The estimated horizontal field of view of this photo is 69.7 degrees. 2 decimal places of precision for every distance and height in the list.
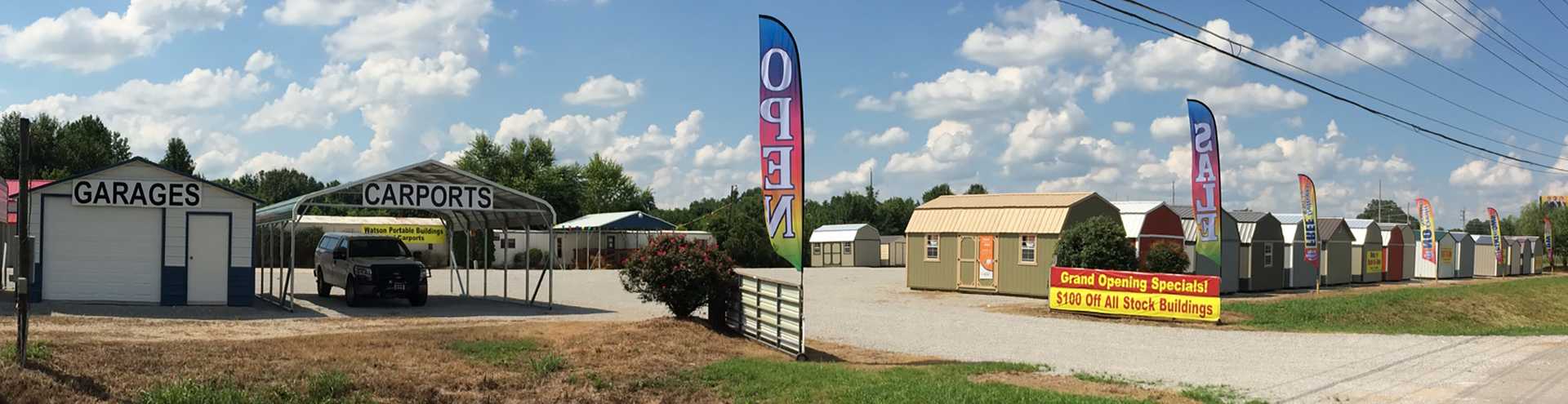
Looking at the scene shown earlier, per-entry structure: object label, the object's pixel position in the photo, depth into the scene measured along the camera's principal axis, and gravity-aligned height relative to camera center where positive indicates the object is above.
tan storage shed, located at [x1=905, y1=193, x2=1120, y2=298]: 32.16 -0.21
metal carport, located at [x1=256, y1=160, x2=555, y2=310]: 21.39 +0.36
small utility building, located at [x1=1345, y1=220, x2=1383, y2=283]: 49.28 -0.83
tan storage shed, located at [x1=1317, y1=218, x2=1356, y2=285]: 45.59 -0.68
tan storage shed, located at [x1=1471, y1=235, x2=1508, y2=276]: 64.62 -1.24
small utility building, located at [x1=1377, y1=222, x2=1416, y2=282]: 52.81 -0.84
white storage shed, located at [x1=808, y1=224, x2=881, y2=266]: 65.56 -0.97
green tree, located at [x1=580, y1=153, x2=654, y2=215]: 89.88 +3.44
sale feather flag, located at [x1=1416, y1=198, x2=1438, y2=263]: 51.34 +0.08
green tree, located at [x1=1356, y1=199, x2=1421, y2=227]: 155.12 +3.17
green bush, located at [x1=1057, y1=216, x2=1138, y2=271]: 27.66 -0.39
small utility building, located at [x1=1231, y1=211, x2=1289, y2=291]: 38.38 -0.66
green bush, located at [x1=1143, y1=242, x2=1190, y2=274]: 29.09 -0.71
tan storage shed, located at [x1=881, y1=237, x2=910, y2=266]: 68.75 -1.14
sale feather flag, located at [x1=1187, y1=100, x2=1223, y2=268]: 26.67 +1.36
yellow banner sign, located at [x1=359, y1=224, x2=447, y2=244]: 51.22 -0.28
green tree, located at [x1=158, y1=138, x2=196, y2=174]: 79.56 +4.82
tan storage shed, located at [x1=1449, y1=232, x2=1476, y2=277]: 60.64 -1.13
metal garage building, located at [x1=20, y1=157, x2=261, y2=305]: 20.83 -0.26
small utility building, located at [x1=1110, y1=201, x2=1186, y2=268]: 33.44 +0.21
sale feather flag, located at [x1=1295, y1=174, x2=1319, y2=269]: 35.31 +0.49
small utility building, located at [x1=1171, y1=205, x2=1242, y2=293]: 36.50 -0.78
